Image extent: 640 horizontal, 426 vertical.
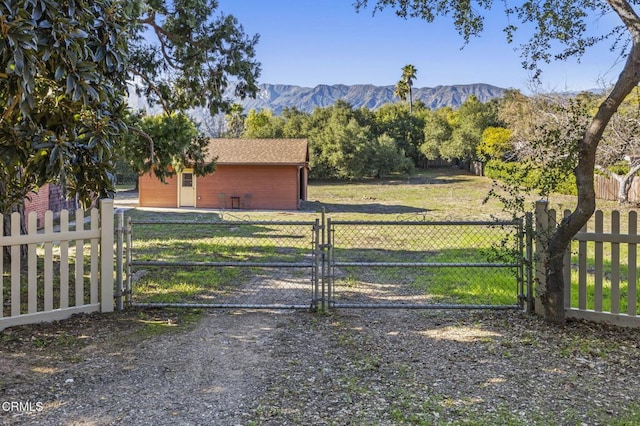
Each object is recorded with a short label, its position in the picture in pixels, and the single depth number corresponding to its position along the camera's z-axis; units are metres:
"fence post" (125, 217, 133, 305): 5.63
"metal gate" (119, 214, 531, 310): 5.75
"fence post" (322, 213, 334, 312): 5.66
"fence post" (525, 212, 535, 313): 5.38
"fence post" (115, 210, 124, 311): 5.54
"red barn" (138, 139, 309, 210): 23.94
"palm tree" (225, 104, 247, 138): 59.65
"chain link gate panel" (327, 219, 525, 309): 5.70
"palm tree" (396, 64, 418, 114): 68.25
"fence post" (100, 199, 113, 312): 5.43
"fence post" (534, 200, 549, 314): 5.28
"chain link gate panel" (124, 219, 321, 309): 5.86
